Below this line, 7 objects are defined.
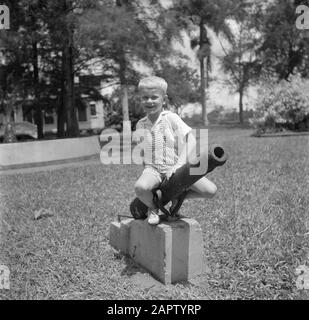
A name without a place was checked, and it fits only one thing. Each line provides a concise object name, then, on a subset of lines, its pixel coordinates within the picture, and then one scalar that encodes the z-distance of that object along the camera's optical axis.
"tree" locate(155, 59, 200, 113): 18.83
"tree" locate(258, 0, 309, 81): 29.64
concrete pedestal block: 3.21
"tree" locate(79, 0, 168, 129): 16.09
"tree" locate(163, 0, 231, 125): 32.09
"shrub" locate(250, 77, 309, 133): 21.11
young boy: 3.22
